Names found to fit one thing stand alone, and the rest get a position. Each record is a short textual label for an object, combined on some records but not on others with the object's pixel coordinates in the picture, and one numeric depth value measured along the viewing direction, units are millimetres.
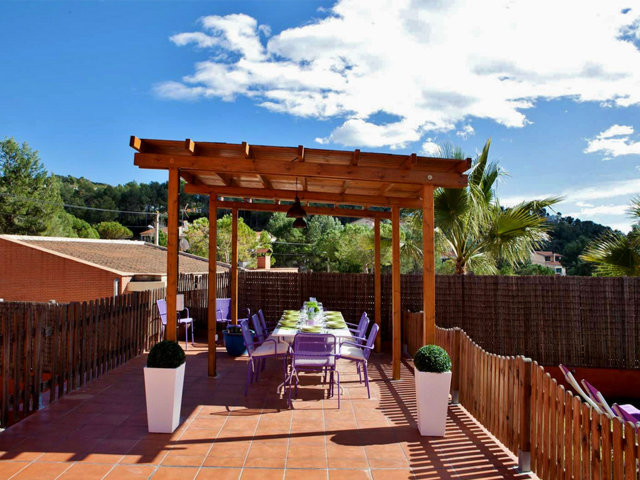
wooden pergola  4590
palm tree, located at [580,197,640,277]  8656
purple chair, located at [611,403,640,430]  4273
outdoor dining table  5520
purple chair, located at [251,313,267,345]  6551
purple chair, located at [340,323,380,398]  5332
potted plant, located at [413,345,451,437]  4043
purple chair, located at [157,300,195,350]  7957
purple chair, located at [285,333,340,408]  4957
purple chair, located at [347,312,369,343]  6812
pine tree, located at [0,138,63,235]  32188
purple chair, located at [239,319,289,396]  5371
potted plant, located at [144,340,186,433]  3932
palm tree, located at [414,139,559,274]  8258
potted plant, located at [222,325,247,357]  7473
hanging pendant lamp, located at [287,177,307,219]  6391
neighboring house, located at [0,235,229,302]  16172
